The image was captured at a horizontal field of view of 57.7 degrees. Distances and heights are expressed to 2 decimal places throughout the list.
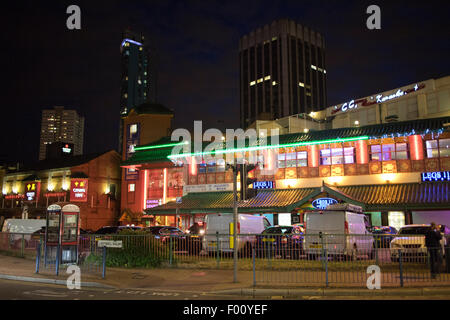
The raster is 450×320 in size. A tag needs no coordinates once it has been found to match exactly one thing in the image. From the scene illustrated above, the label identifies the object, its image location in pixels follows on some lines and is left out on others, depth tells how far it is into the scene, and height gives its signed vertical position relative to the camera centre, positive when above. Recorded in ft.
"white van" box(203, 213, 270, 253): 68.95 -2.08
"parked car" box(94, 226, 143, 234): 89.48 -3.76
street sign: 52.31 -3.90
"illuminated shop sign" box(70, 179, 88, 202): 159.94 +8.97
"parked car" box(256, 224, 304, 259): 46.26 -3.90
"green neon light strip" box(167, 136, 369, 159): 106.27 +18.52
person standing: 40.08 -3.58
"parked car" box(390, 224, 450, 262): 40.73 -3.76
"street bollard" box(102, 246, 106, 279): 45.44 -6.05
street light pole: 41.91 -1.05
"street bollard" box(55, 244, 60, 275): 47.42 -5.85
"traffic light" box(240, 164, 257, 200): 43.96 +3.17
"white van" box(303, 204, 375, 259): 45.44 -2.69
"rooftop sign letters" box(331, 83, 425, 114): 149.38 +44.89
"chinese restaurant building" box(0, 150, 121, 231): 161.17 +10.64
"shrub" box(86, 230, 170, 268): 55.26 -5.45
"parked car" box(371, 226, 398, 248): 42.86 -3.02
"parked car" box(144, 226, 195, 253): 55.36 -3.96
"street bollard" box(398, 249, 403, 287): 37.65 -4.77
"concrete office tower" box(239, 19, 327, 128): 480.23 +171.87
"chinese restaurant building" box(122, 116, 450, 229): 95.25 +9.44
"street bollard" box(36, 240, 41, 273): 48.57 -5.43
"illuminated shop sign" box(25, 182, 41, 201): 176.96 +9.70
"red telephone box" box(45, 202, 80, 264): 53.62 -2.46
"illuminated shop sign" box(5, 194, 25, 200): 182.91 +7.77
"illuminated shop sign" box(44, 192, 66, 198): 166.61 +7.80
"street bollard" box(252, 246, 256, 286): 40.05 -4.91
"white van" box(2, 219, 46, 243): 99.14 -2.84
